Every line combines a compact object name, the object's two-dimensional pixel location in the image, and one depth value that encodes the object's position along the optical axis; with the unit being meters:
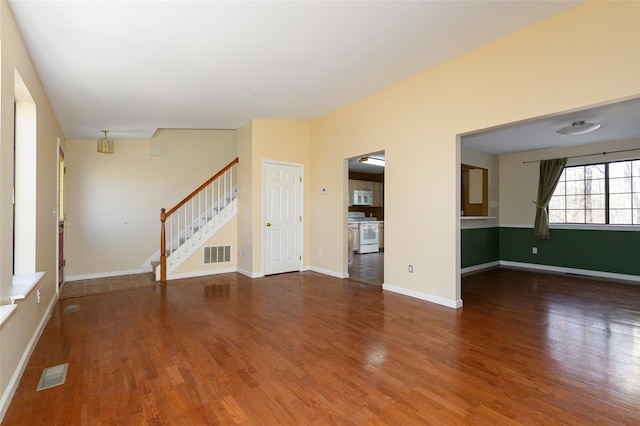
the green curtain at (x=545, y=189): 6.16
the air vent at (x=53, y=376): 2.05
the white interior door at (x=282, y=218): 5.55
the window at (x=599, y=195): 5.43
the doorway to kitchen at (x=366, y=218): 6.41
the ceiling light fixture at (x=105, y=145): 5.69
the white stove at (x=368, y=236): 8.69
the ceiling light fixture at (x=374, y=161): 6.82
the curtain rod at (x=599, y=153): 5.31
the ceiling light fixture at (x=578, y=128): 4.05
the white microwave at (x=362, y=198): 9.62
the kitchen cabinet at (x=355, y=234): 8.53
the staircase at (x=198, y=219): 5.30
